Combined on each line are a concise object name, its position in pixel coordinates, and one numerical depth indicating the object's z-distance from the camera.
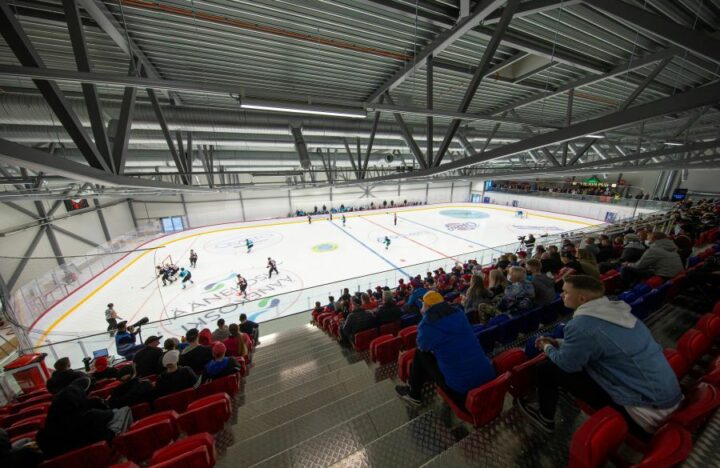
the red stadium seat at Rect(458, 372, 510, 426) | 1.80
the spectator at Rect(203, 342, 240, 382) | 3.30
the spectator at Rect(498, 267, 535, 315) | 3.32
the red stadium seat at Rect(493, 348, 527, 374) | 2.25
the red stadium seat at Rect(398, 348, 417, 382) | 2.69
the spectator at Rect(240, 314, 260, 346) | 5.97
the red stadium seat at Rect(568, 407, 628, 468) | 1.30
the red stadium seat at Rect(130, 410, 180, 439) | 2.27
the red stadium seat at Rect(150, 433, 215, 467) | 1.75
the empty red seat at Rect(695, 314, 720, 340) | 2.26
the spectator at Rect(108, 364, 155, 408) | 2.83
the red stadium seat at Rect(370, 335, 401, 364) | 3.21
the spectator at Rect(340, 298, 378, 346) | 4.27
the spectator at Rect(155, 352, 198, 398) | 2.98
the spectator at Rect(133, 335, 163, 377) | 3.82
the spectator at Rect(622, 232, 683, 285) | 3.71
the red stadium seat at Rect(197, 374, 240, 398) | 3.09
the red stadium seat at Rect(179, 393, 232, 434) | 2.34
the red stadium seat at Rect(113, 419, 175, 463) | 2.14
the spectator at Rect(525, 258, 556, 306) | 3.47
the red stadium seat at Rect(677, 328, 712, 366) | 2.02
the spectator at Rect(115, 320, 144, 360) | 5.84
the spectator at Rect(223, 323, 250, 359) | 4.54
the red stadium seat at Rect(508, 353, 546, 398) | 2.04
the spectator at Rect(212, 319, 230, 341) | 4.92
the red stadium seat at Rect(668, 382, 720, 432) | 1.36
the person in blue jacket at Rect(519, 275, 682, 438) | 1.44
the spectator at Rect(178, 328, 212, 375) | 3.56
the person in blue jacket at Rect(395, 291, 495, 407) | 1.96
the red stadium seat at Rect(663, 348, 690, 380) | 1.82
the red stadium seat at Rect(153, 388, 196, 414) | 2.90
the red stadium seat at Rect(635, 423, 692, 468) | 1.08
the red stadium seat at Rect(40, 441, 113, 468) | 1.99
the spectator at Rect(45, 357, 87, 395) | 3.07
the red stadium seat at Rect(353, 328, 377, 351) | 4.09
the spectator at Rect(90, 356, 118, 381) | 4.20
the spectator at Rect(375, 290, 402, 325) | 4.36
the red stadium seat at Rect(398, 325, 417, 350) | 3.36
